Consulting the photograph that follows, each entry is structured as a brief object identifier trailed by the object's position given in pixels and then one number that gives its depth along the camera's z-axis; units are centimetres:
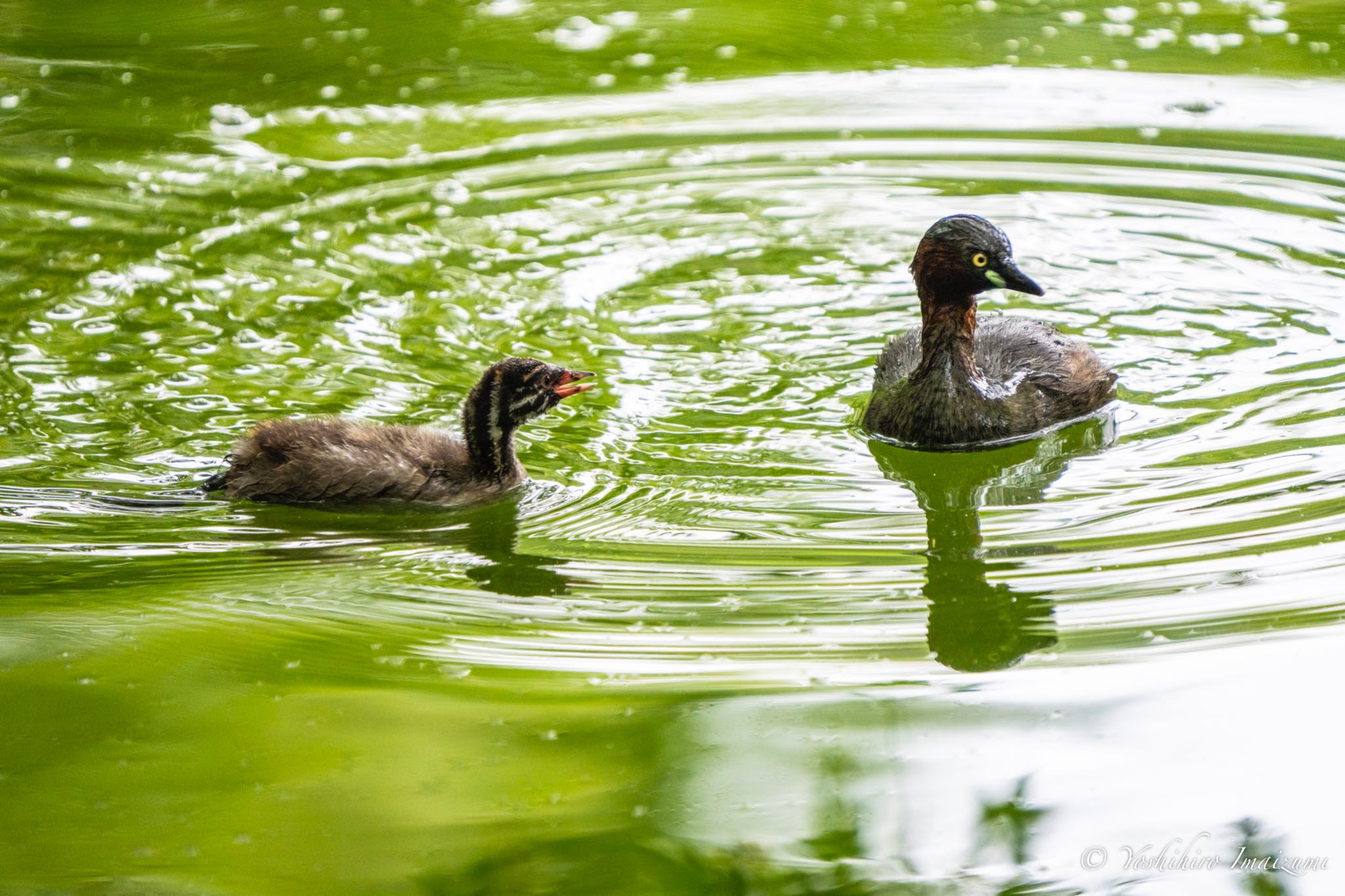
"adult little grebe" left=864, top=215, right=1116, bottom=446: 1241
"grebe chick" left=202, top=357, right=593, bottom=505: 1115
